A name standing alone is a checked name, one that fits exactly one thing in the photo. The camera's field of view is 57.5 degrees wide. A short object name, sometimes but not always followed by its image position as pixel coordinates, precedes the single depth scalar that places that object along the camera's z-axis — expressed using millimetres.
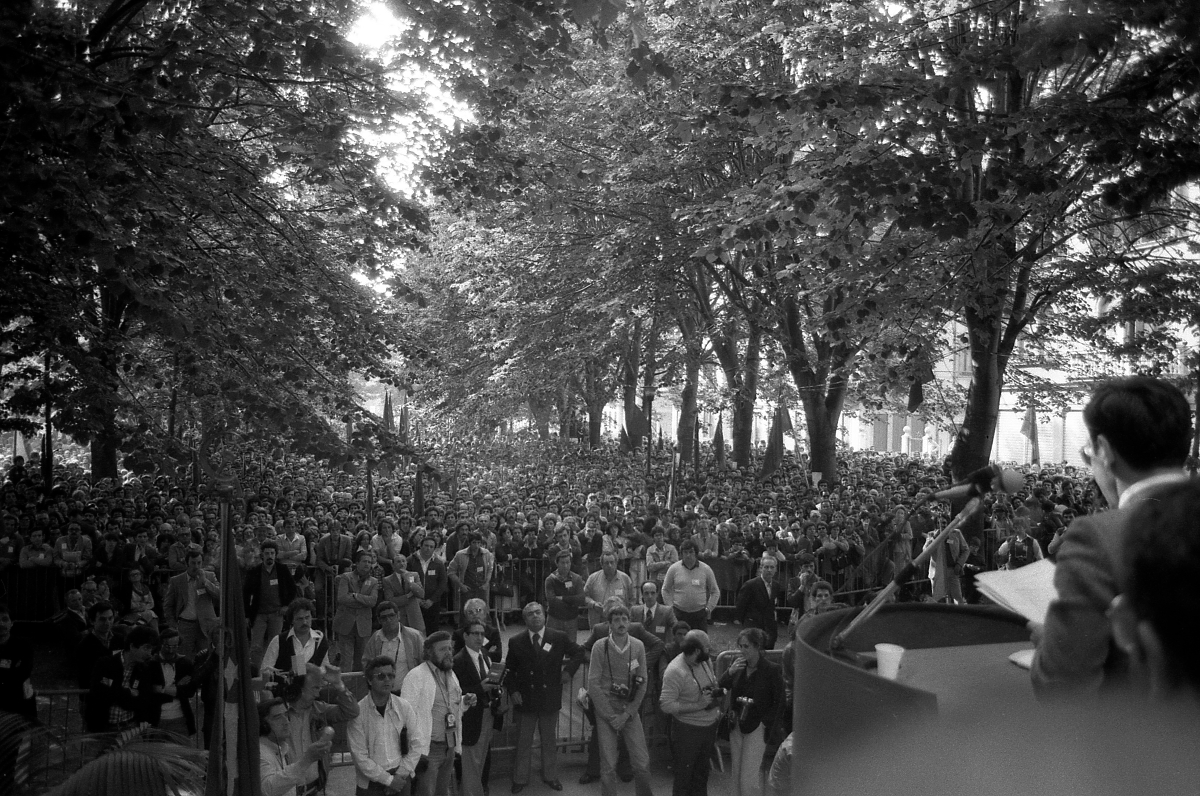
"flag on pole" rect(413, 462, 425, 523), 21322
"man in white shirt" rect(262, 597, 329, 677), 9969
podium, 2111
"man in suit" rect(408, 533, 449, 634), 13344
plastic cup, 2477
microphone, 2588
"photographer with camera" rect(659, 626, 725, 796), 8875
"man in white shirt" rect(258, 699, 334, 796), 7488
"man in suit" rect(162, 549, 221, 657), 11844
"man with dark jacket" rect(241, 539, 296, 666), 12352
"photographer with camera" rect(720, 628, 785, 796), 8844
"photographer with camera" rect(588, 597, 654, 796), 9102
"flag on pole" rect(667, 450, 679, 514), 24453
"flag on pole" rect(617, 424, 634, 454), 43538
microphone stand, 2543
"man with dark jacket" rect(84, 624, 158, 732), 8797
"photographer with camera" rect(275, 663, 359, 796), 8031
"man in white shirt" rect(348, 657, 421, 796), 7832
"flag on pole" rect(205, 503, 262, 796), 6574
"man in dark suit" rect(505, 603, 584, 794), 9625
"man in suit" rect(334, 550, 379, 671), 11969
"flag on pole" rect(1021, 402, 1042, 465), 37062
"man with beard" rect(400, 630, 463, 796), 8297
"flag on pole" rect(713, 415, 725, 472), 38688
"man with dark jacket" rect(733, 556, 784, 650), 12430
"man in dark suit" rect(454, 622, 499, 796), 8906
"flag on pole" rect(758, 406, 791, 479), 35594
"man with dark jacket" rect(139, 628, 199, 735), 9031
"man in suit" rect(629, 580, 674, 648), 11805
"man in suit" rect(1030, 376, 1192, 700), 1883
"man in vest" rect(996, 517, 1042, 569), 15242
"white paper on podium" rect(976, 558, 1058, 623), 2258
